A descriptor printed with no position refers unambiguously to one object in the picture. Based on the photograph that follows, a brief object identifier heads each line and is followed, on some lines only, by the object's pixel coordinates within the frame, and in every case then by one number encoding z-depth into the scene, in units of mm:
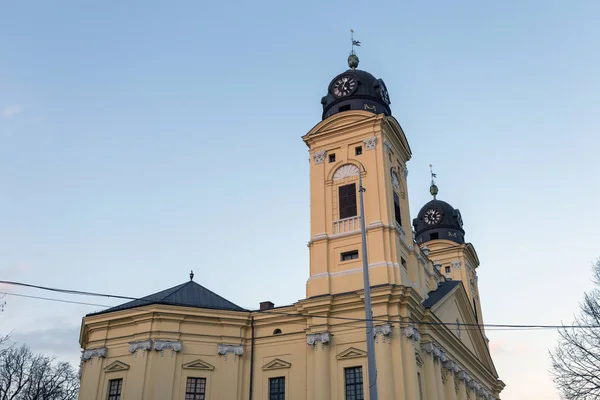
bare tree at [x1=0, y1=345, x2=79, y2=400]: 49062
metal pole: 14984
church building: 27484
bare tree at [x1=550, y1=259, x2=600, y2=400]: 22328
